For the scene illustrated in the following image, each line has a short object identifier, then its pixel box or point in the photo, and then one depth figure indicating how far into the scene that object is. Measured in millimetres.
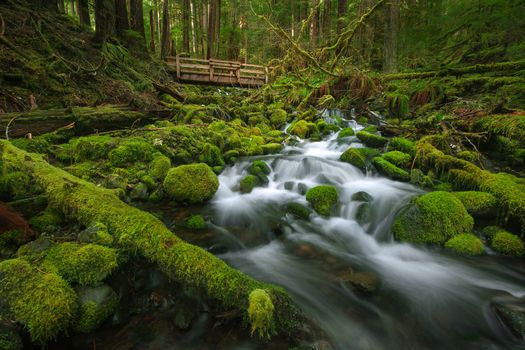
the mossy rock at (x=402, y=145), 6922
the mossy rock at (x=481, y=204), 4434
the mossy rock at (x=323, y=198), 5428
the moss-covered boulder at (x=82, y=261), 2477
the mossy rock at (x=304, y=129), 10266
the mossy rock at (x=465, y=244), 4082
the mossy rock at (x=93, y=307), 2412
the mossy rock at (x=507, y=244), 3992
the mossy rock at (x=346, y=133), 9438
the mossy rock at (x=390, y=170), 6242
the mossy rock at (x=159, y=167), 5602
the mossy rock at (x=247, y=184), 6358
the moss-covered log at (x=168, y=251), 2490
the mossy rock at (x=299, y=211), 5297
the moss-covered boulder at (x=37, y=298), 2098
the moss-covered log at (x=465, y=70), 8581
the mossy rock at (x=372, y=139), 7984
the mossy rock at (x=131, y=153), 5762
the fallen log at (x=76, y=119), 5492
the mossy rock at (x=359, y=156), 7164
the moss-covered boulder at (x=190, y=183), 5188
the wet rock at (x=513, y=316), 2787
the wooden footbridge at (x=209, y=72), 15031
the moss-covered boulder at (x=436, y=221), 4285
